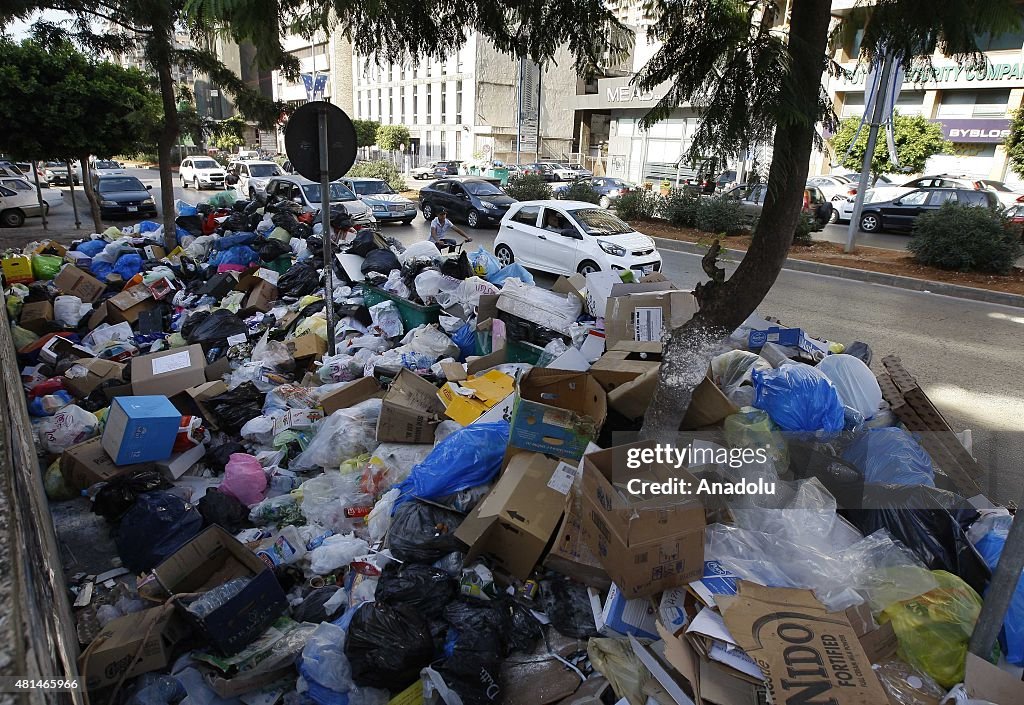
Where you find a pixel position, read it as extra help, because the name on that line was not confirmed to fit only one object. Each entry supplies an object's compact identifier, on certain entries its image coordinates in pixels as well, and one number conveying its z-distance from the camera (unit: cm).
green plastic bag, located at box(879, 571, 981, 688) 241
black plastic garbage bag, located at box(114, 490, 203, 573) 349
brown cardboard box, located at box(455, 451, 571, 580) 304
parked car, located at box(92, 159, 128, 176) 2928
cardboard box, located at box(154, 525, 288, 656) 275
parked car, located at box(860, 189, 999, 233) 1723
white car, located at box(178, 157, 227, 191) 2755
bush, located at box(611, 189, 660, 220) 1832
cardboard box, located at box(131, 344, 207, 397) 542
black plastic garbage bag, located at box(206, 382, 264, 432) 499
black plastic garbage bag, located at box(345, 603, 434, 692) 254
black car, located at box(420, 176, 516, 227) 1764
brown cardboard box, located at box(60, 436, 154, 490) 415
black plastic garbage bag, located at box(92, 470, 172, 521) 384
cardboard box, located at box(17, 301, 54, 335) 727
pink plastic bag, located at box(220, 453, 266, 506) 404
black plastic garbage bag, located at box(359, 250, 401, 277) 780
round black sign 511
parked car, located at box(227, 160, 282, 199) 2345
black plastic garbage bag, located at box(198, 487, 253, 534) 375
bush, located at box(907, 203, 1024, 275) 1163
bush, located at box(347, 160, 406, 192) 2983
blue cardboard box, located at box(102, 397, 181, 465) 414
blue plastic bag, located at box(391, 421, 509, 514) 343
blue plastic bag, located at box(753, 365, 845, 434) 385
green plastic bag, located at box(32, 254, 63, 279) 916
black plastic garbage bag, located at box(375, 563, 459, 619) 278
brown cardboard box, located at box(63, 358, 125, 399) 565
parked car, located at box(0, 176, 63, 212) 1758
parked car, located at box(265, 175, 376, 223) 1468
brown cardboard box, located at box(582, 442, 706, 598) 253
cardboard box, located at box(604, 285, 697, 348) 487
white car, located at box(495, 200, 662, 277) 1019
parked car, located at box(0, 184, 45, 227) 1661
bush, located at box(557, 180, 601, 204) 1966
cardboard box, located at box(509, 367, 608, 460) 333
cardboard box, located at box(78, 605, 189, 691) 259
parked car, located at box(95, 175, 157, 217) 1808
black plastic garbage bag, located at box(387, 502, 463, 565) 318
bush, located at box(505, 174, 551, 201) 2025
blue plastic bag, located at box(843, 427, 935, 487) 344
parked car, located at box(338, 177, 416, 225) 1731
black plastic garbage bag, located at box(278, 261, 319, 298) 796
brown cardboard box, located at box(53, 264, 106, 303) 835
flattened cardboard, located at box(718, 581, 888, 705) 213
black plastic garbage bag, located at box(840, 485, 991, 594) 291
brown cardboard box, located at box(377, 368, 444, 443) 424
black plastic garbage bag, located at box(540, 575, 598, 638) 278
